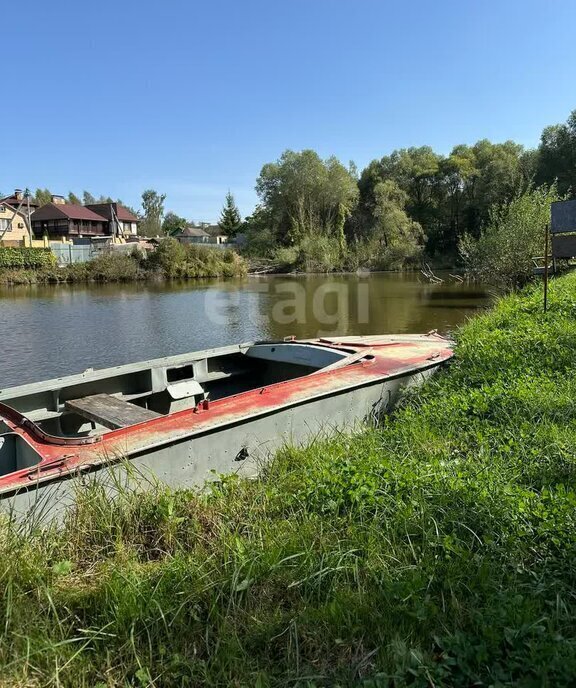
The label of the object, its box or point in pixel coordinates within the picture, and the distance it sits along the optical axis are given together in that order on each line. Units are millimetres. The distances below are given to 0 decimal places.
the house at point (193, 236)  81625
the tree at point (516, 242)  20109
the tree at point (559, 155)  44438
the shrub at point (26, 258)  44125
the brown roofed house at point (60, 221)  63156
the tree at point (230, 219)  82188
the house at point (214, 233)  77344
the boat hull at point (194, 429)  3984
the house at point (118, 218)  70375
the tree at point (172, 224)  103250
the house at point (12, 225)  54594
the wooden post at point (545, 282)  8406
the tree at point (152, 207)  113875
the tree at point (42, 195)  113375
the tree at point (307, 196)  58812
